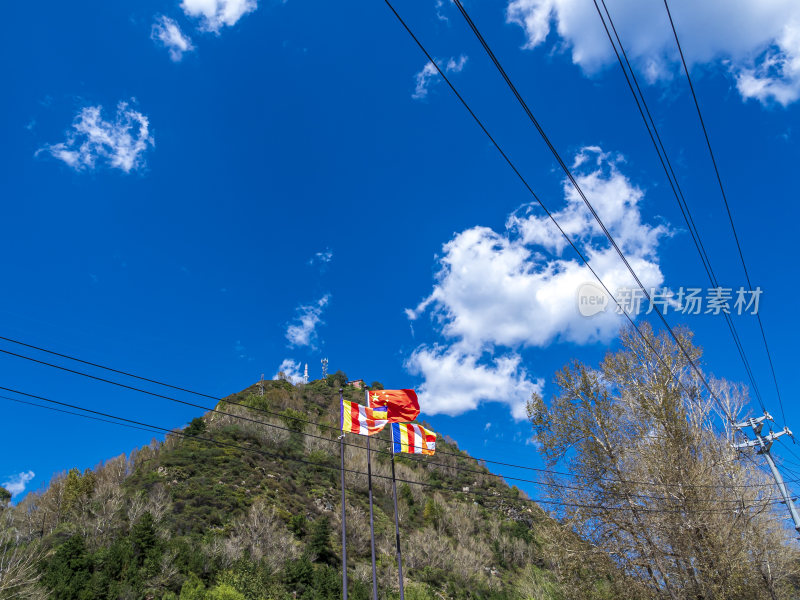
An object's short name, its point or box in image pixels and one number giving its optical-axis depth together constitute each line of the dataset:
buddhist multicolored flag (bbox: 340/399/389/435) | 19.03
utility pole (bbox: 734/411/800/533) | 20.08
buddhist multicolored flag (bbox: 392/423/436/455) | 19.75
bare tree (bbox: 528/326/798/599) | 16.14
